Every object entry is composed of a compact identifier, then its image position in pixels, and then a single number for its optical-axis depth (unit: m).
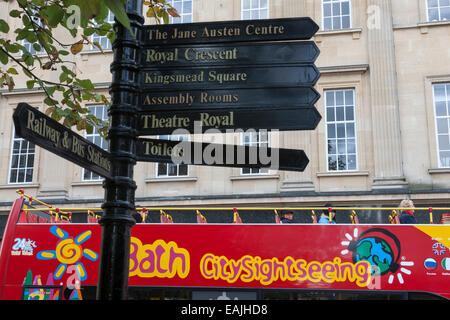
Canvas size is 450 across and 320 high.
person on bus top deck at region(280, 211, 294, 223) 9.88
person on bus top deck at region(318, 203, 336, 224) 9.87
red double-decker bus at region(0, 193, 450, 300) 8.45
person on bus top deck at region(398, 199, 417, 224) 9.55
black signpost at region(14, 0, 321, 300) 3.56
